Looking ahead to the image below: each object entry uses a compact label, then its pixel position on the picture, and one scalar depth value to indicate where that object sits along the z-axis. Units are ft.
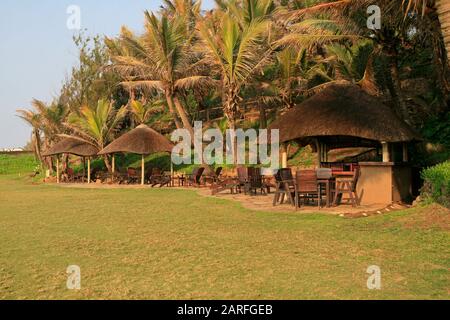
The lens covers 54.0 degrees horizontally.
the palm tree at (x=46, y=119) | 95.35
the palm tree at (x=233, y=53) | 59.47
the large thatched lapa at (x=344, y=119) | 36.01
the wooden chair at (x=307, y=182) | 32.50
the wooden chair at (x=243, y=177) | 48.42
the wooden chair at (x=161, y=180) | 64.13
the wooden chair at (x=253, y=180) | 47.34
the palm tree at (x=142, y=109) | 88.53
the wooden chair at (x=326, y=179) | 33.37
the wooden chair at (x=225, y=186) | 49.94
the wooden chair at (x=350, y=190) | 33.42
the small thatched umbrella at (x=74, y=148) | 82.48
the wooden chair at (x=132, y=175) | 71.87
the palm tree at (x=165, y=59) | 69.21
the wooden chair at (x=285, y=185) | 34.38
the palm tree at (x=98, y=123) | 83.71
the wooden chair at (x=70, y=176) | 85.97
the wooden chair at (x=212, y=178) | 63.16
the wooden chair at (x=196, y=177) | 62.59
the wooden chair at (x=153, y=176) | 65.72
